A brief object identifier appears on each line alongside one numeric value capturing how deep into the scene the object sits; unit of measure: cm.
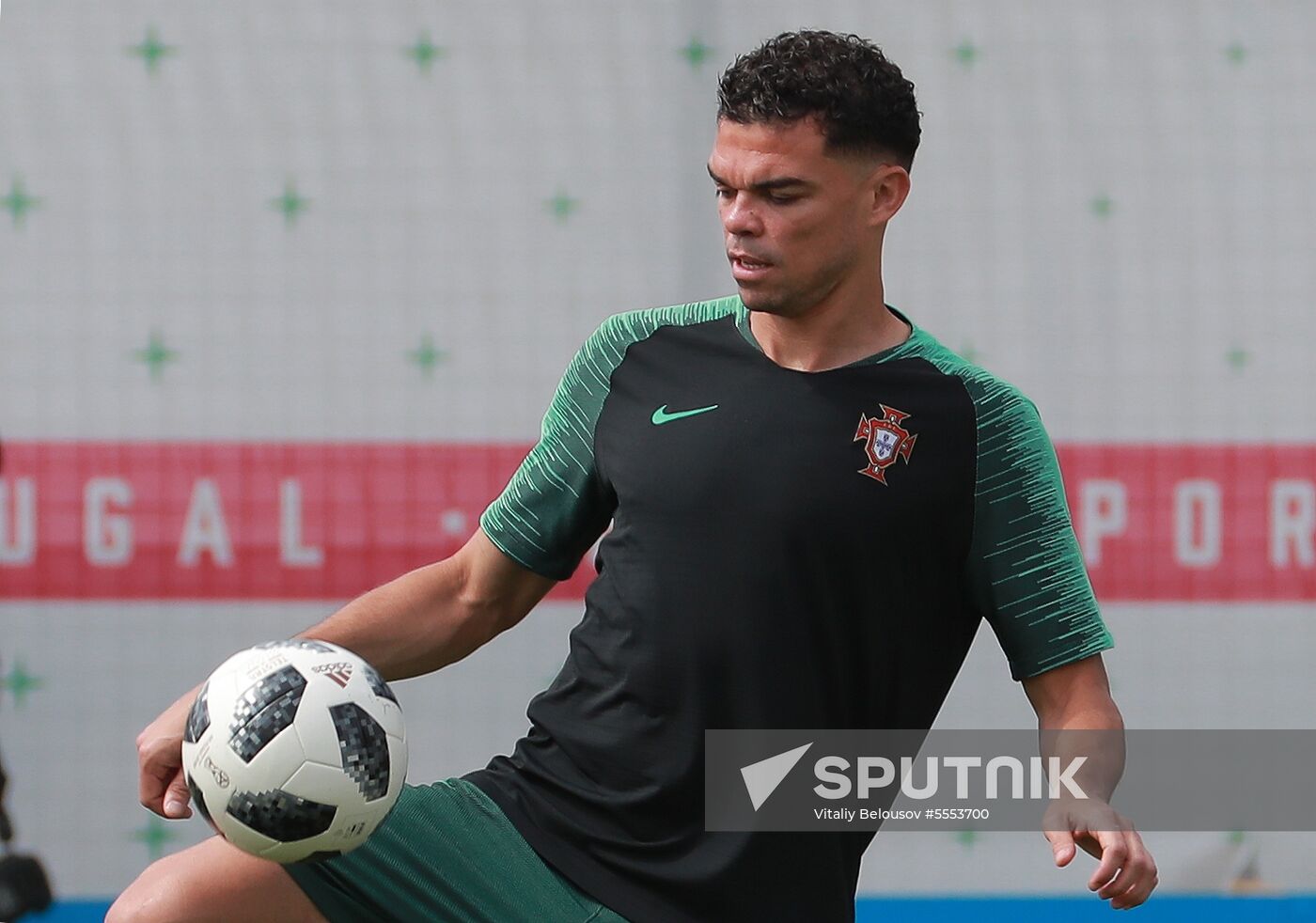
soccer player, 1624
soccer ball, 1606
